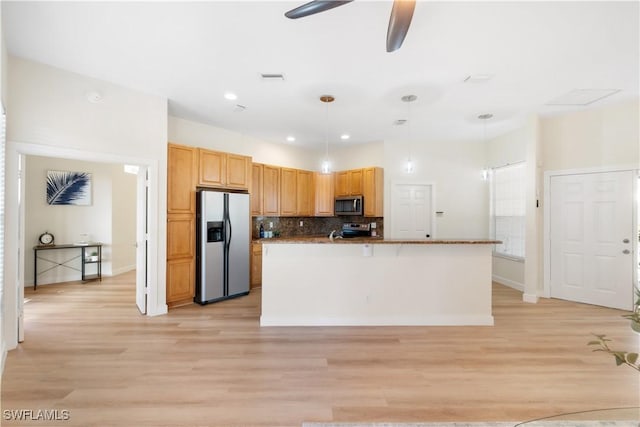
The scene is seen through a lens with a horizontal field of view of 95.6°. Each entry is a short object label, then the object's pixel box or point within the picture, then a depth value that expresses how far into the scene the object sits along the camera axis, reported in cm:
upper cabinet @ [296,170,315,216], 623
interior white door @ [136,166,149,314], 378
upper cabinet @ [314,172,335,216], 643
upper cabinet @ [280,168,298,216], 595
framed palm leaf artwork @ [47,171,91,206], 565
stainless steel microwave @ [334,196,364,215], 599
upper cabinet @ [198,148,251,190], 444
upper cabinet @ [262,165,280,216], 565
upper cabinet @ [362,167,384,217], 585
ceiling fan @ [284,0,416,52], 170
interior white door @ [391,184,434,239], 595
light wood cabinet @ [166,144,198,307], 406
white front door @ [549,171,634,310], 407
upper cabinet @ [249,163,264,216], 546
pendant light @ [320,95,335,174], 380
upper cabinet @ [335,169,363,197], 609
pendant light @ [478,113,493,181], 450
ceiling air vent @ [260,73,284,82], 318
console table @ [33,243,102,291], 529
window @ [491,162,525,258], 521
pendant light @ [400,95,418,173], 381
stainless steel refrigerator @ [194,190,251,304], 429
